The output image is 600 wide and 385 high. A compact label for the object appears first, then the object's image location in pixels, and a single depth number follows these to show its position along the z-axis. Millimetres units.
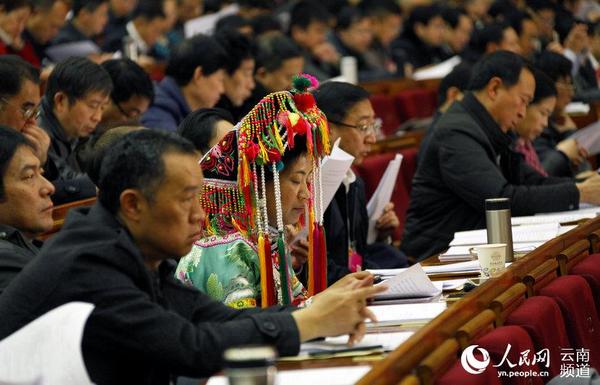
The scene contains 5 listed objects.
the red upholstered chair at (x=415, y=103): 14891
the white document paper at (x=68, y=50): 12047
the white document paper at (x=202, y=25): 14469
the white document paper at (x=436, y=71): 16391
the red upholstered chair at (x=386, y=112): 14437
